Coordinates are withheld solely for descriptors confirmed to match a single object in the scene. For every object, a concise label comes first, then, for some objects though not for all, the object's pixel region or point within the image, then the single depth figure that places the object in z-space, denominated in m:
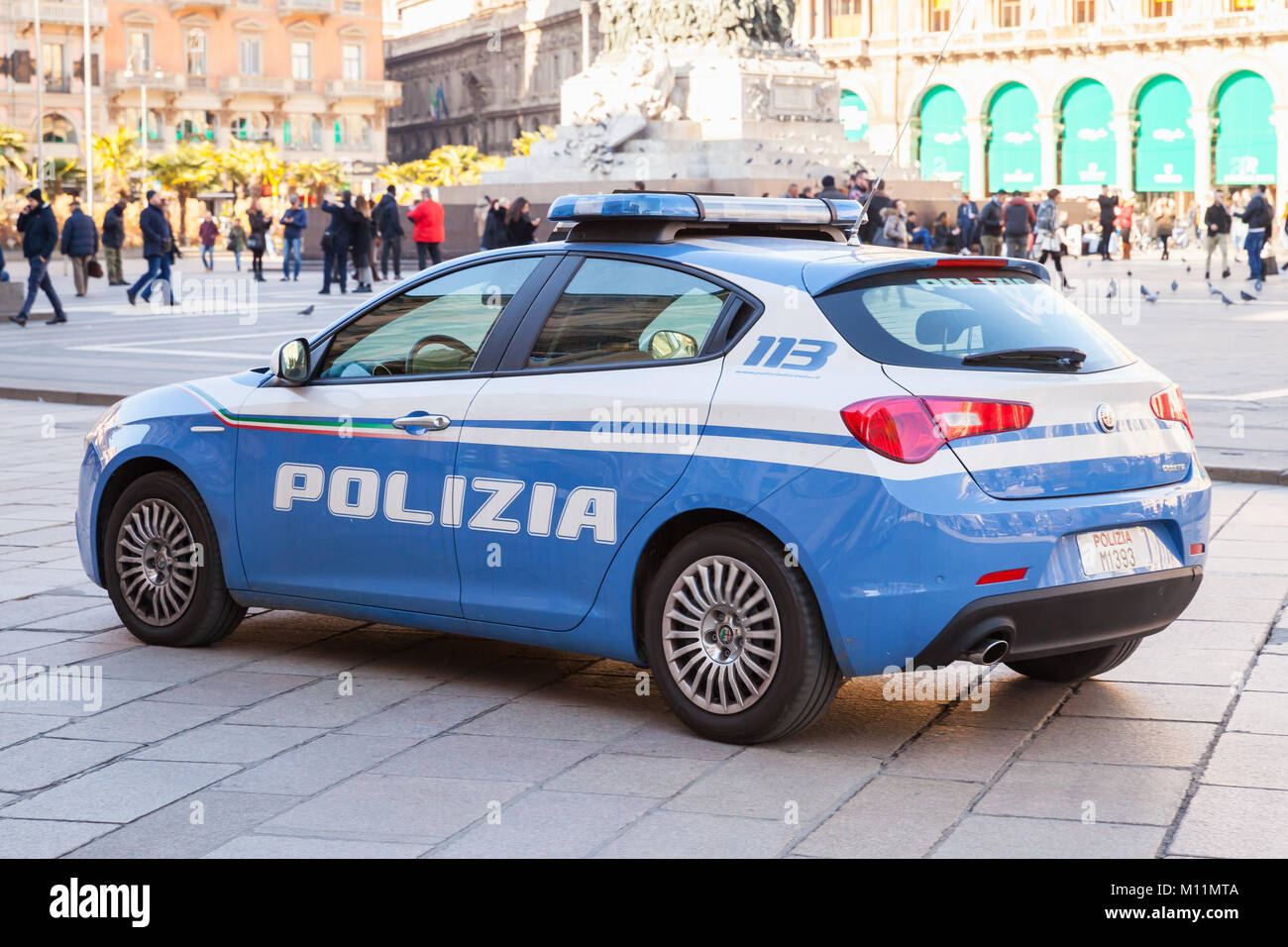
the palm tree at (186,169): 73.50
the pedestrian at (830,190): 23.61
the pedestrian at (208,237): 44.92
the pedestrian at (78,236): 29.91
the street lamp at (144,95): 83.25
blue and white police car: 4.95
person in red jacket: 31.95
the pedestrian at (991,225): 31.95
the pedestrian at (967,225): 36.16
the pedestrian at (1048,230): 31.27
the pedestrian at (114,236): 34.81
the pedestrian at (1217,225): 32.12
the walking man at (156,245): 29.11
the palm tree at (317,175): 83.25
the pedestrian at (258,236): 38.97
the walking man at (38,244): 24.59
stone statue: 38.03
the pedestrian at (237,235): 51.25
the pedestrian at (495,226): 30.28
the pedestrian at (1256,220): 29.42
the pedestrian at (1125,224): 46.00
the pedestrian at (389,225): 34.53
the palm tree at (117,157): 76.56
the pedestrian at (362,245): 30.75
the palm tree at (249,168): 74.94
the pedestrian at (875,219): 25.60
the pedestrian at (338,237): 30.44
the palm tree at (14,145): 71.25
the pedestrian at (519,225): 29.61
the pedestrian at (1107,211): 41.94
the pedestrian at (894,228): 28.40
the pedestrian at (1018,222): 30.69
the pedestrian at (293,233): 37.31
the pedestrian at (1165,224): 47.44
